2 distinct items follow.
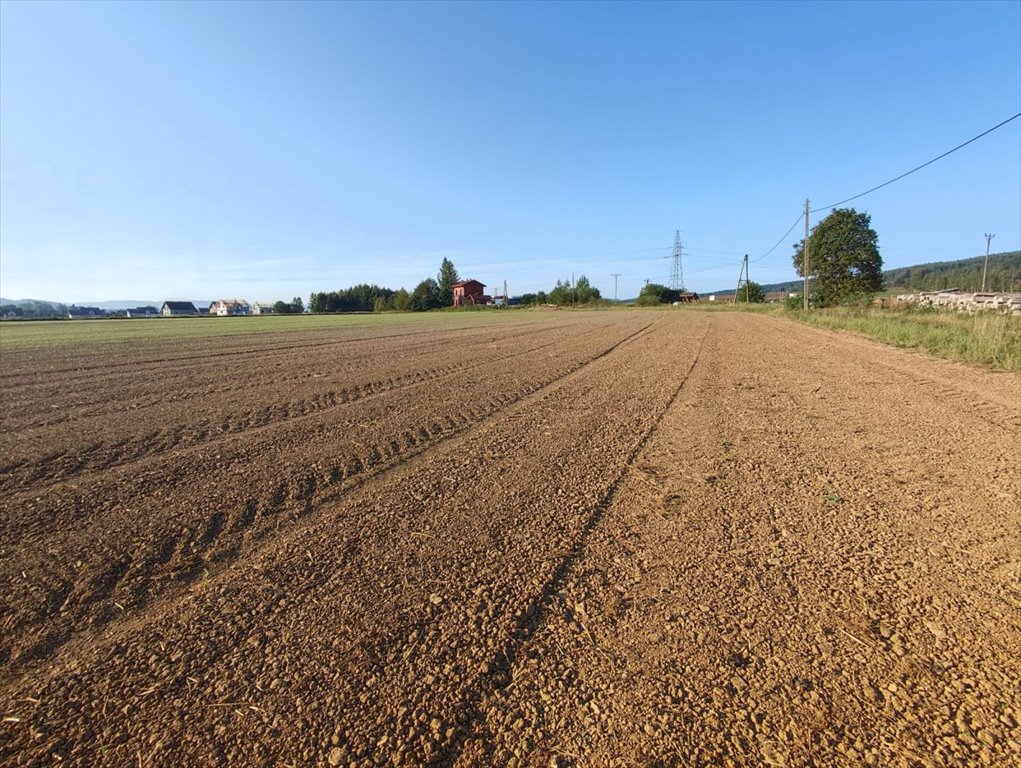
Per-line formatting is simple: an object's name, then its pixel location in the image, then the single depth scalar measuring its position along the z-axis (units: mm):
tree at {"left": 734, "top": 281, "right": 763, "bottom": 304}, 72981
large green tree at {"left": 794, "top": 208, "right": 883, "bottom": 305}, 39875
